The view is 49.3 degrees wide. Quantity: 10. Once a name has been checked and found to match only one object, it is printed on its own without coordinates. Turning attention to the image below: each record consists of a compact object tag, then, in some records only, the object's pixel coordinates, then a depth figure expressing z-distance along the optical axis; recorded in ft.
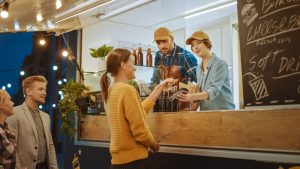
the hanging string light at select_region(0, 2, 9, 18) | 12.58
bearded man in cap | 10.22
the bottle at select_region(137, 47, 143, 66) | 13.29
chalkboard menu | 7.27
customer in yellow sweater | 7.26
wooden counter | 7.27
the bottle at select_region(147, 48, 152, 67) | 13.10
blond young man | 10.14
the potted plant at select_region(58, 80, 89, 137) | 14.84
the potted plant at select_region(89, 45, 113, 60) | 14.19
